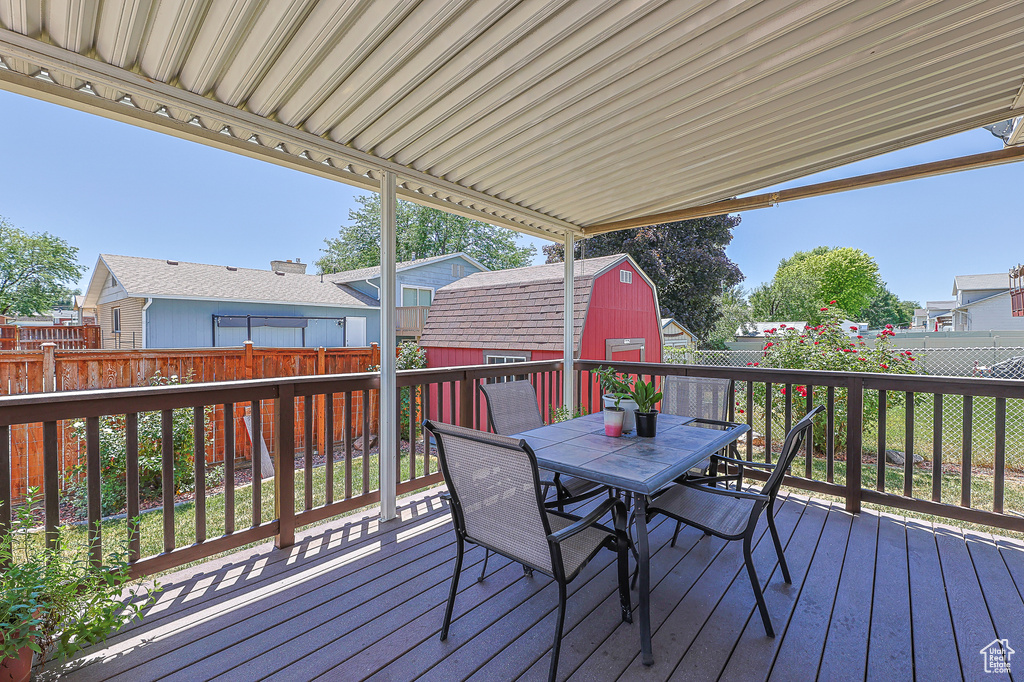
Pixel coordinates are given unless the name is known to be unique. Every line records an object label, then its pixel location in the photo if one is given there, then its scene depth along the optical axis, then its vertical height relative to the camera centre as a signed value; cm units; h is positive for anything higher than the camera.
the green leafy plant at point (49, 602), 135 -91
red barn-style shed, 674 +33
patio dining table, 166 -58
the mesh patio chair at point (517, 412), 259 -53
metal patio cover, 161 +121
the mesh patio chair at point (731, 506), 172 -82
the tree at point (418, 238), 1983 +476
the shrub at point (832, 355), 450 -24
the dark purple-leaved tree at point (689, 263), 1370 +233
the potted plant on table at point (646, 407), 238 -42
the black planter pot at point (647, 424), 237 -50
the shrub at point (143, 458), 412 -124
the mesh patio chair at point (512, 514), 144 -67
